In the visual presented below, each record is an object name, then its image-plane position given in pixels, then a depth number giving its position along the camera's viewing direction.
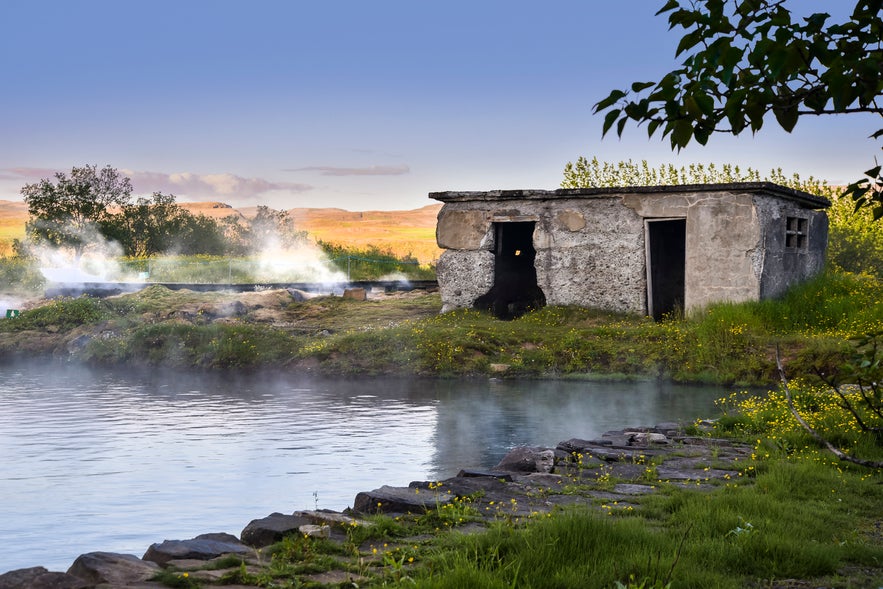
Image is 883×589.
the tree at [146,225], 44.05
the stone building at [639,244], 19.27
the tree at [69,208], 41.56
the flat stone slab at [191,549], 5.30
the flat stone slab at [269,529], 5.70
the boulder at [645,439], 9.39
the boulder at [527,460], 8.00
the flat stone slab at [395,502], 6.38
